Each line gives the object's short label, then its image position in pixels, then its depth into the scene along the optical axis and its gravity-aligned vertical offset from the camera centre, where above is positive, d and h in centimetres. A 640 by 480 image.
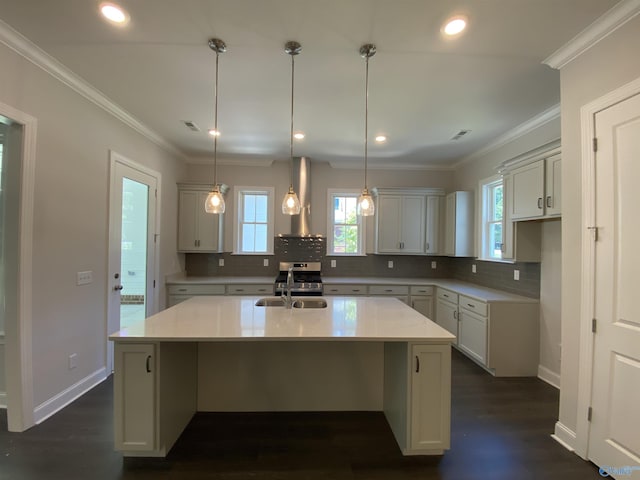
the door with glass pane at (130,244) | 307 -8
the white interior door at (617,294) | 167 -29
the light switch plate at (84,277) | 264 -37
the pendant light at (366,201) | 215 +33
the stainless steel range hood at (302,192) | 464 +77
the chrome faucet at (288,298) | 255 -52
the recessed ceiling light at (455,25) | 179 +137
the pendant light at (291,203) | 230 +29
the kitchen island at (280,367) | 183 -95
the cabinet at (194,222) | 452 +26
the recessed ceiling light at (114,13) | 174 +136
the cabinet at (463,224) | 437 +29
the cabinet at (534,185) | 261 +58
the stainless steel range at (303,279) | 419 -59
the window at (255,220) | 490 +33
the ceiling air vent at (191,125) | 341 +136
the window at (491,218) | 397 +35
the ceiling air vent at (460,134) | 356 +136
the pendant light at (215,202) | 225 +28
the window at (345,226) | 502 +26
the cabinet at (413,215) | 471 +44
